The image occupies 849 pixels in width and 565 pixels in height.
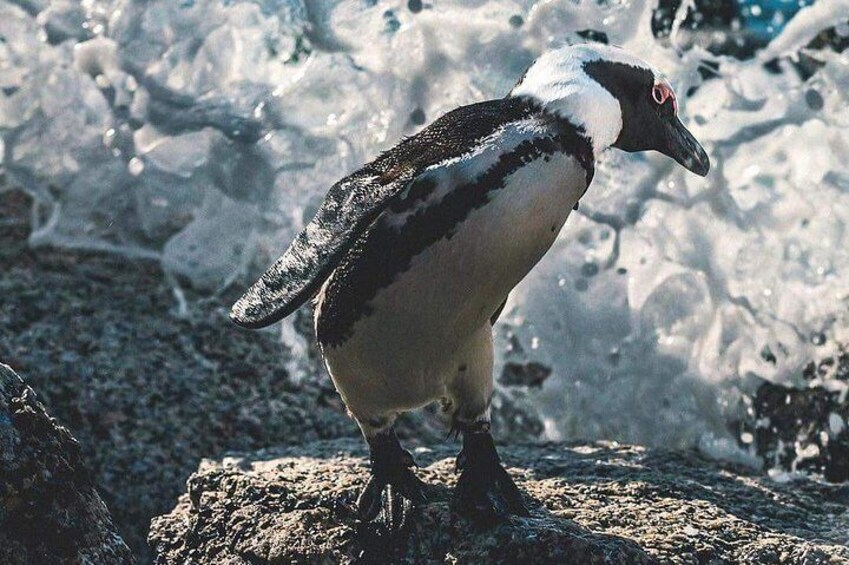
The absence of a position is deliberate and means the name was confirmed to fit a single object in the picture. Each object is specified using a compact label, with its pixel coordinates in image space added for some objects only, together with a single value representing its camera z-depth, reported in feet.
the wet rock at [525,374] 30.96
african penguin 15.80
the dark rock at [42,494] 14.40
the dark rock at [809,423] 26.86
